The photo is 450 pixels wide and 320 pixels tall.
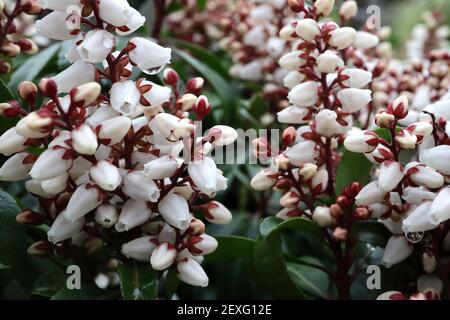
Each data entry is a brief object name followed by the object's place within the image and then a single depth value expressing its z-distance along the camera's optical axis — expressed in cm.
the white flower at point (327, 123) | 20
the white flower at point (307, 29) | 20
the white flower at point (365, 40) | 23
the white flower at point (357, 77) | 20
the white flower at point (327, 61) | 20
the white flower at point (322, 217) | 20
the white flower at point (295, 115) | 21
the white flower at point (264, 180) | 20
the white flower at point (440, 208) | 18
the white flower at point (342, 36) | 20
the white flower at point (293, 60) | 20
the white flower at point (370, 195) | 19
